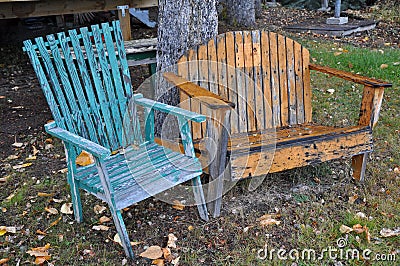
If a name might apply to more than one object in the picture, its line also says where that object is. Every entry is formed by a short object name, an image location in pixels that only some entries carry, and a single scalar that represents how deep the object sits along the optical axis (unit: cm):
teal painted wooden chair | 235
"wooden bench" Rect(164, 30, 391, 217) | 261
